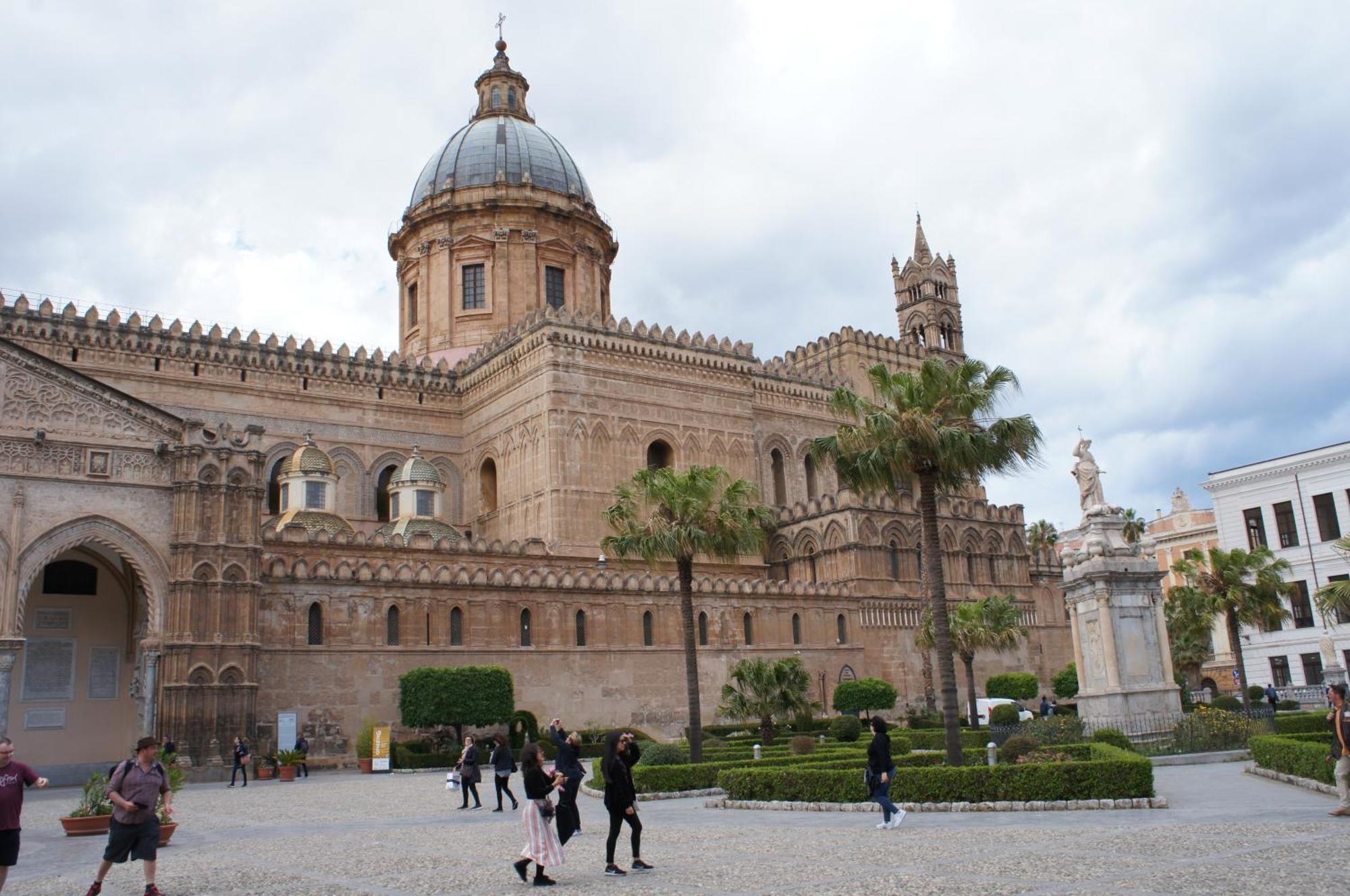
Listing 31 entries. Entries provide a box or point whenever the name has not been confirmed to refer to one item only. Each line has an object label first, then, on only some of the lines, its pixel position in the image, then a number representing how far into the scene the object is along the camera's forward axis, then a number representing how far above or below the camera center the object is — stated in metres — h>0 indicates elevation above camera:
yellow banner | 28.38 -0.21
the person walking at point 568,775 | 11.72 -0.47
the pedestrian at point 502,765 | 18.30 -0.46
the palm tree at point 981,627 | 33.97 +2.42
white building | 42.31 +6.08
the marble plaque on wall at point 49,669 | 29.41 +2.19
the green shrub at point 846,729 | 29.98 -0.28
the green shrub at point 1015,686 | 42.00 +0.82
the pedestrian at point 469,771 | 18.69 -0.54
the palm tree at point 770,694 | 28.98 +0.69
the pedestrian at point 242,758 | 25.33 -0.21
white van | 38.34 +0.20
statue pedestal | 21.22 +1.13
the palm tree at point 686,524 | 25.14 +4.29
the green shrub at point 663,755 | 20.73 -0.49
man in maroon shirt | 9.80 -0.37
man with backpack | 10.16 -0.56
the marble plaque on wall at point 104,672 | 30.27 +2.10
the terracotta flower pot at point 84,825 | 15.79 -0.91
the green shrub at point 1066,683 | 43.62 +0.85
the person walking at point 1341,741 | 12.46 -0.51
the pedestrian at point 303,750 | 27.86 -0.12
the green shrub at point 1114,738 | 19.45 -0.54
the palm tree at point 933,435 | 19.95 +4.69
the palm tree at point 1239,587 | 31.86 +2.98
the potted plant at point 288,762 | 27.06 -0.38
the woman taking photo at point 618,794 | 11.15 -0.62
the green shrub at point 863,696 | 37.59 +0.66
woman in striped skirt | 10.41 -0.89
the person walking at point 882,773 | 13.72 -0.66
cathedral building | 27.53 +6.88
